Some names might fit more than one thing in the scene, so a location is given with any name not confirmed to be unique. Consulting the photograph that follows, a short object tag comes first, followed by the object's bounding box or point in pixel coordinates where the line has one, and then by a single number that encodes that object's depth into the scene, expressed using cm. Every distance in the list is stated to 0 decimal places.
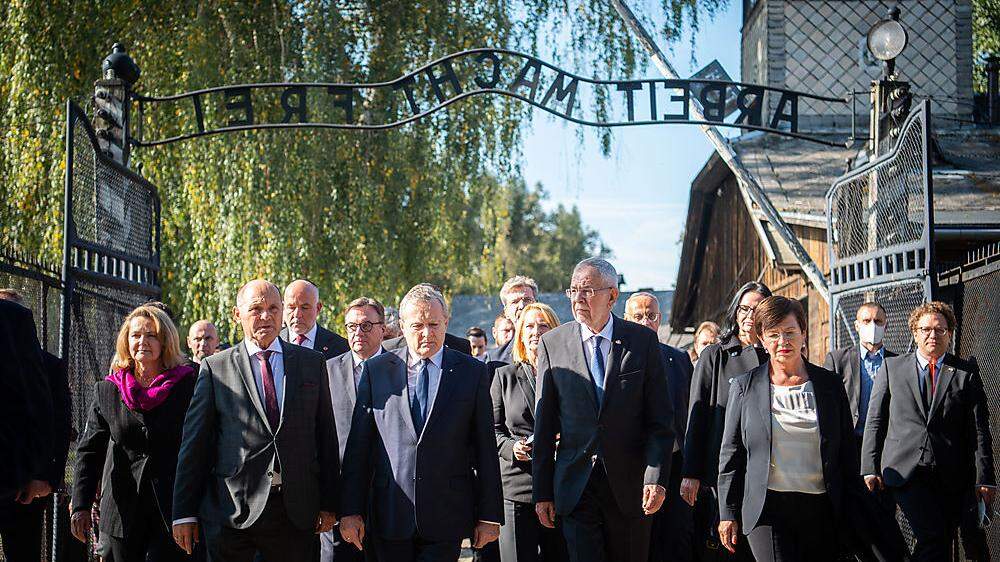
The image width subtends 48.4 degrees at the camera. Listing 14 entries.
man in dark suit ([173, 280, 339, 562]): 596
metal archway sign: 1099
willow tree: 1420
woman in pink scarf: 674
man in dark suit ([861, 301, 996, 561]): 785
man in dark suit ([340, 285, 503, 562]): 606
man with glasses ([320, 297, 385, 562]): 740
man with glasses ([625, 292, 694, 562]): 831
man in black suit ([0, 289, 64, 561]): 680
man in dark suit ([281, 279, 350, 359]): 801
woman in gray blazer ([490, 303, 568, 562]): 764
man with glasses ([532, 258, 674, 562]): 643
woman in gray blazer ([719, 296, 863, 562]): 618
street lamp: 1024
